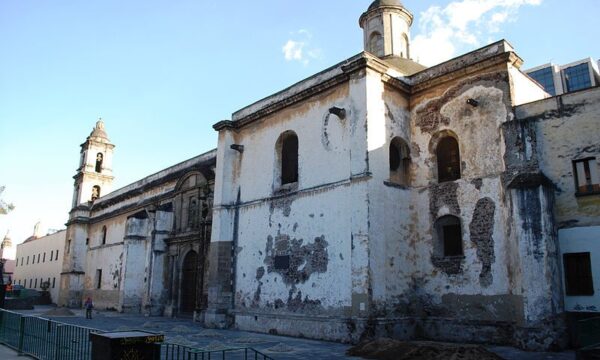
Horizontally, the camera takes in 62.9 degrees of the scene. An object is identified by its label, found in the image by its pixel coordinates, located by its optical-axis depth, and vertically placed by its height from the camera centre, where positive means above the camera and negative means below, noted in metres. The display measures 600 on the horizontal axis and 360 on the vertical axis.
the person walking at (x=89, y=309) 21.73 -0.96
